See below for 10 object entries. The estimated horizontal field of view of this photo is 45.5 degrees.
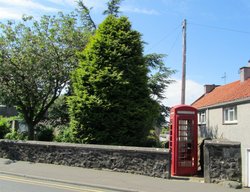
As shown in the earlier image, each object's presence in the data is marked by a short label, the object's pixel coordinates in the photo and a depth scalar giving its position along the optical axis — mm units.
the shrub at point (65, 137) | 15965
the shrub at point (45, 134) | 18868
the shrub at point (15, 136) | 17992
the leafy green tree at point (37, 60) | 16876
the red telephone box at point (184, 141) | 11710
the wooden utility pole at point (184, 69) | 19202
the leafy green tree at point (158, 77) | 20043
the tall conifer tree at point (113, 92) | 13956
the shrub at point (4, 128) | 19137
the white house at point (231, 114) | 18395
